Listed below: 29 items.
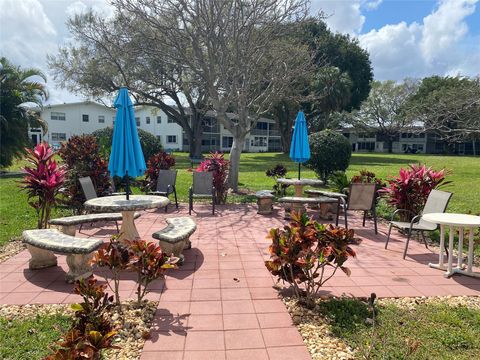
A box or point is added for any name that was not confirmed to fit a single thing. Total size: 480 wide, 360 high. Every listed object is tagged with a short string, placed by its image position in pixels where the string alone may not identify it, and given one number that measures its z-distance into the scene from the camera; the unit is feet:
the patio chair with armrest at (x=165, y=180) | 31.81
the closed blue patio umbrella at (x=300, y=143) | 30.50
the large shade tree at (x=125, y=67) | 40.86
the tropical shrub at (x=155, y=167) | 34.09
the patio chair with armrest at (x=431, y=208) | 18.53
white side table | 15.25
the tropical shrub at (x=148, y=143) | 53.57
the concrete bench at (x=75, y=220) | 17.86
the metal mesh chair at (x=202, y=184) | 30.71
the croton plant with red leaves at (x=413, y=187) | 22.59
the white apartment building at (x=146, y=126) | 150.20
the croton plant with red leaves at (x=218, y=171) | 33.14
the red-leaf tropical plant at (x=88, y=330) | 7.11
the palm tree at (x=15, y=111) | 59.26
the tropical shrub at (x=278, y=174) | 36.63
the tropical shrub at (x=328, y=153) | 46.11
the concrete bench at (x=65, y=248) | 13.94
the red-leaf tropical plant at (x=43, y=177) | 19.69
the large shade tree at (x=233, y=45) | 36.27
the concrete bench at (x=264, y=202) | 29.43
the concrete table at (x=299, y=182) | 28.07
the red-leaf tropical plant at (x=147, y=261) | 11.62
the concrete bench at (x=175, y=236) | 16.08
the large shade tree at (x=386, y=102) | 180.04
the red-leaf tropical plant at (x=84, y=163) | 28.66
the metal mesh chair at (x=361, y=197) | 23.36
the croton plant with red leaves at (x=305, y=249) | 12.03
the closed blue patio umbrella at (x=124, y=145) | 18.40
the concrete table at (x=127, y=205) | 16.92
